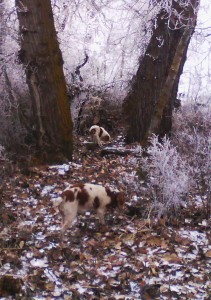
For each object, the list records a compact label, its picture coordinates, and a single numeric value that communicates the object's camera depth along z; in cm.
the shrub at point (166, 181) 559
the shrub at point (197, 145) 619
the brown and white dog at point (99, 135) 959
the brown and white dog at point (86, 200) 516
